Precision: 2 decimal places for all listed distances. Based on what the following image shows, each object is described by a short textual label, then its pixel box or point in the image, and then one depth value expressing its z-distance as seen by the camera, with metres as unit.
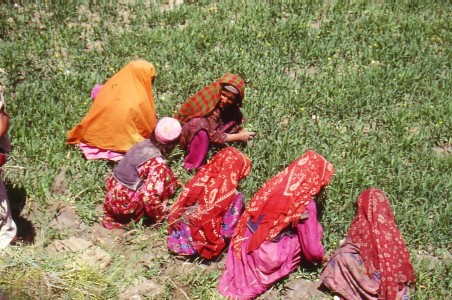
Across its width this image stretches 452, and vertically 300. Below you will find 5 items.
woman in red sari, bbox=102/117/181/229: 4.82
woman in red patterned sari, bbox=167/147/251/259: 4.80
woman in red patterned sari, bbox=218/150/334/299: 4.64
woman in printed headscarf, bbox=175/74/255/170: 5.48
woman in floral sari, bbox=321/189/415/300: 4.57
